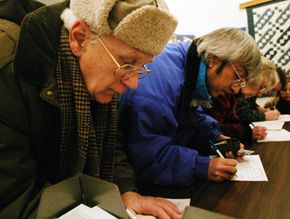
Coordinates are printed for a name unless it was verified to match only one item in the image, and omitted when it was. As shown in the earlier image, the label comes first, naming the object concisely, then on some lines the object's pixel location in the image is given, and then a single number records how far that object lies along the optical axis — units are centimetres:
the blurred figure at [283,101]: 290
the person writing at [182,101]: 110
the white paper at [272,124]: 218
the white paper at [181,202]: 97
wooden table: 96
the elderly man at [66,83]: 70
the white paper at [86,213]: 62
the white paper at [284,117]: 252
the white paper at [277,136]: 184
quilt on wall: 323
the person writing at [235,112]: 186
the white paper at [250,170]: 121
